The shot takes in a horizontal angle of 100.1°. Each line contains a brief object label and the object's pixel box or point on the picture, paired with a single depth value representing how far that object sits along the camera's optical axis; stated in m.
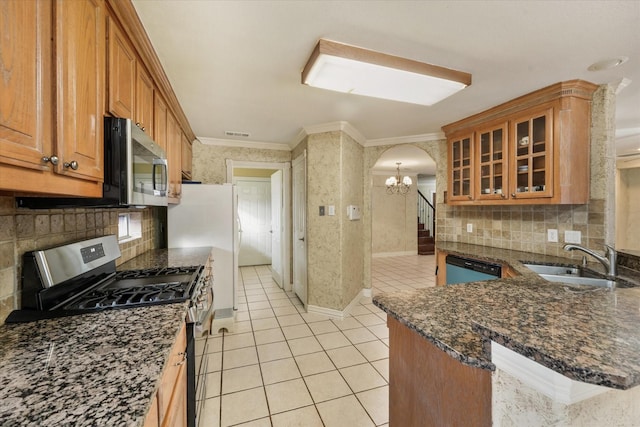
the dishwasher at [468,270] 2.38
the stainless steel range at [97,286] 1.10
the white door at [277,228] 4.39
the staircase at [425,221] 7.65
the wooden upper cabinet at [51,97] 0.67
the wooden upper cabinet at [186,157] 3.11
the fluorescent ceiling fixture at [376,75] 1.59
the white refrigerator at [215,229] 2.89
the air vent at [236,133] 3.42
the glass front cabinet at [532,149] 2.12
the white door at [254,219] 5.89
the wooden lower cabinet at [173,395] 0.80
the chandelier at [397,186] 6.41
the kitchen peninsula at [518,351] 0.56
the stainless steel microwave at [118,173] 1.13
